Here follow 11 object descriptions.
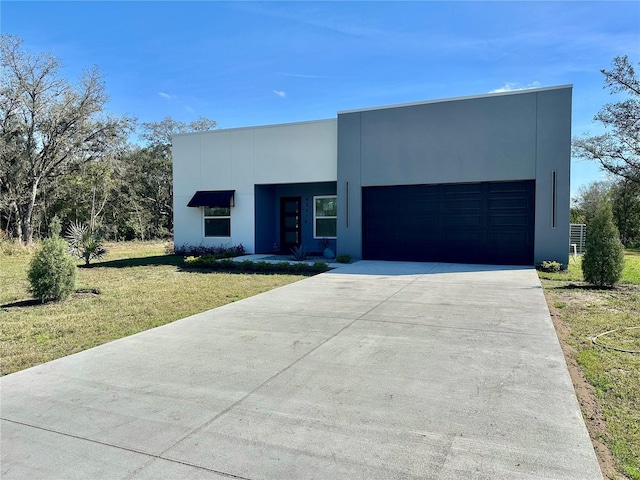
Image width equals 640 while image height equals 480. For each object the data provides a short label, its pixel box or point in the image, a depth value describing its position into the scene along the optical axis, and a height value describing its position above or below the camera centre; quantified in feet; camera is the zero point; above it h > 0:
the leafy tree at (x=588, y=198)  110.83 +9.51
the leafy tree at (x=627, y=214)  102.59 +4.14
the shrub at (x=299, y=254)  46.98 -2.94
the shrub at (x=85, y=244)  44.55 -1.90
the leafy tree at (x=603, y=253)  28.96 -1.60
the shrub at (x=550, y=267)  37.91 -3.36
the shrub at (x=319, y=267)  38.85 -3.63
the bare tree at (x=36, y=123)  73.41 +19.72
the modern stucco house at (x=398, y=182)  39.70 +5.20
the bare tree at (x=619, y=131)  76.79 +19.45
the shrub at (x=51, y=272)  24.26 -2.71
